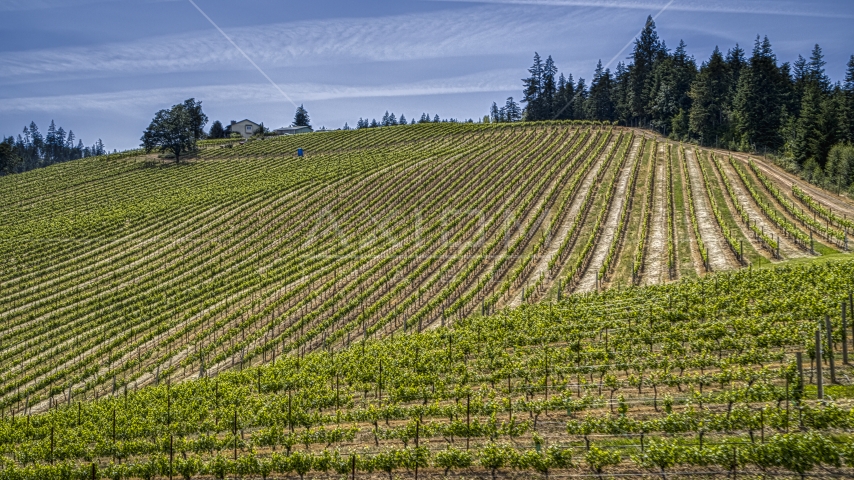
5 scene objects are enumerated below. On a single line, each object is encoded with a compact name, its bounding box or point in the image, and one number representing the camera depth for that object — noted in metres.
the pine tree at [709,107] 75.69
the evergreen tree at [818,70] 81.44
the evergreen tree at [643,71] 96.12
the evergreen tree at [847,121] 55.81
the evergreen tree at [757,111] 68.19
